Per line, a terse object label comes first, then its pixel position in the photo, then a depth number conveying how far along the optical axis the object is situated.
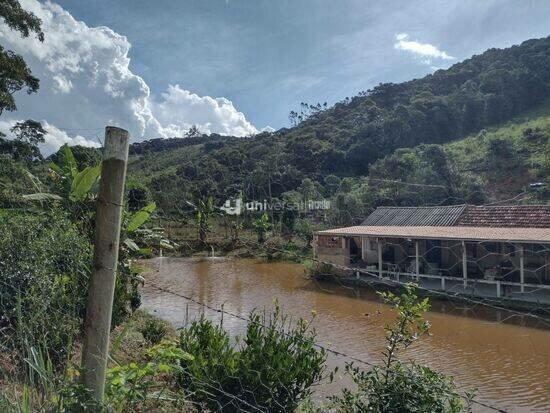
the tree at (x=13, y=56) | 10.05
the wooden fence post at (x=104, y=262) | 1.66
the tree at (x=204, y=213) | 20.13
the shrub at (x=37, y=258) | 3.04
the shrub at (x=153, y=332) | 6.30
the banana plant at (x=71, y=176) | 4.63
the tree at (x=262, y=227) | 22.06
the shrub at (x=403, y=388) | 2.67
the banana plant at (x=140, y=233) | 6.25
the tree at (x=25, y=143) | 14.27
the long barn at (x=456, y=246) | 11.09
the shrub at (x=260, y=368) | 3.38
